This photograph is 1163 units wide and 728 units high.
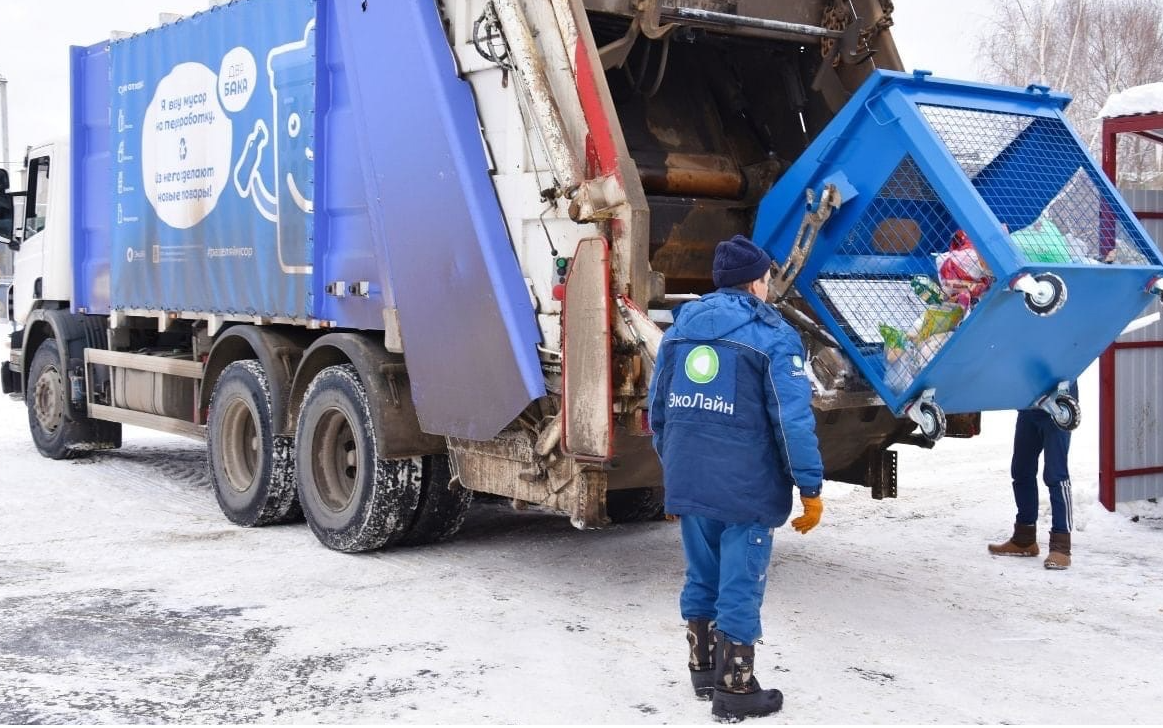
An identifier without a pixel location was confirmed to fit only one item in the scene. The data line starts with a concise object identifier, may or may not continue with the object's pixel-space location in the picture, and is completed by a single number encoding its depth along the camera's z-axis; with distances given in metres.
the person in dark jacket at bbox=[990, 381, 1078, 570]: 6.85
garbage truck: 5.63
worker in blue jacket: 4.41
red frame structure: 8.26
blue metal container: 5.21
